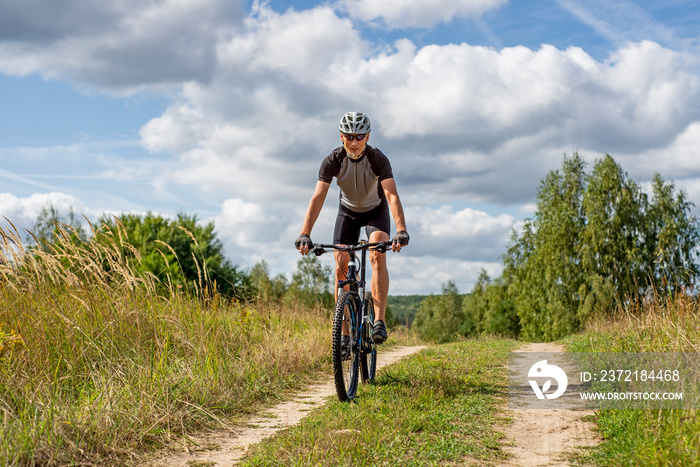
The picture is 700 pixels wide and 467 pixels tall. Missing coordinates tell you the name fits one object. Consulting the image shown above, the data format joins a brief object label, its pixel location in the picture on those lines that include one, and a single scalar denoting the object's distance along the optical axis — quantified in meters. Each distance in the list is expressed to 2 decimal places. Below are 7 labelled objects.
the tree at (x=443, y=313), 82.75
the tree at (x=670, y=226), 34.03
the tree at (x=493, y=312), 51.84
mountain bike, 4.77
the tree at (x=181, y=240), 17.78
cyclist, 5.47
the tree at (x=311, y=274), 73.69
